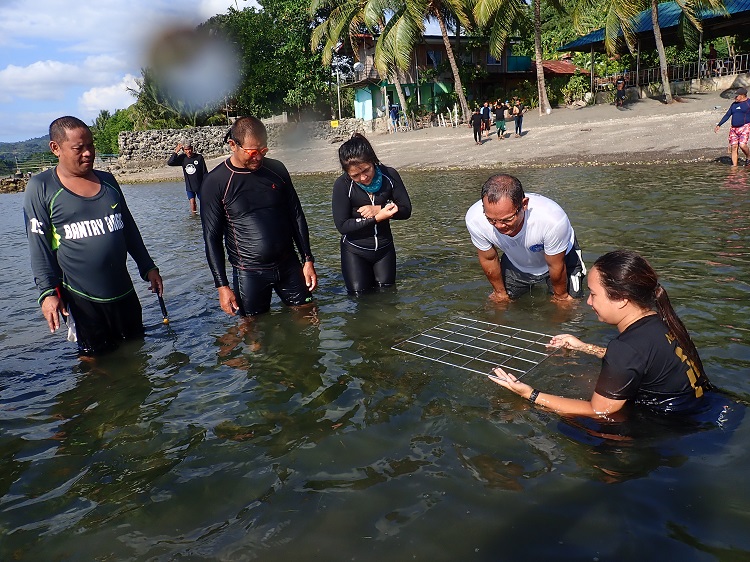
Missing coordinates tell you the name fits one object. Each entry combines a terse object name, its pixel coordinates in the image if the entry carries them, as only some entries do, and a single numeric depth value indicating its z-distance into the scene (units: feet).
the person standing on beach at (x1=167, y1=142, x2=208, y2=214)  50.83
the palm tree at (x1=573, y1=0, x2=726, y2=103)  78.92
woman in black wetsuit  18.90
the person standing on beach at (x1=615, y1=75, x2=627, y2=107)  92.84
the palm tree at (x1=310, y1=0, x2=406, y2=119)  115.55
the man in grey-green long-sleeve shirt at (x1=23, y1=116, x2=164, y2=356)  15.83
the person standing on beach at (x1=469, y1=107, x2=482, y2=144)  86.58
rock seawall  144.05
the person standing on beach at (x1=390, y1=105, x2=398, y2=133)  126.21
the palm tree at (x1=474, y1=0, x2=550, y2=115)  91.40
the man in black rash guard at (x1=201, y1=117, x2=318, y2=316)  17.61
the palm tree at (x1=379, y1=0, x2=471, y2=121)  98.22
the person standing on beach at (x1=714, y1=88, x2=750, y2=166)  47.12
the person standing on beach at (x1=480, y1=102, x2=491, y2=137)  94.62
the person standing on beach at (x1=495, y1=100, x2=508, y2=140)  89.66
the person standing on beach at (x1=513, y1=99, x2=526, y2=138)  86.94
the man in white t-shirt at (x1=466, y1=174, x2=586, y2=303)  15.60
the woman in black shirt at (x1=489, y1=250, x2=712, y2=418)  10.85
